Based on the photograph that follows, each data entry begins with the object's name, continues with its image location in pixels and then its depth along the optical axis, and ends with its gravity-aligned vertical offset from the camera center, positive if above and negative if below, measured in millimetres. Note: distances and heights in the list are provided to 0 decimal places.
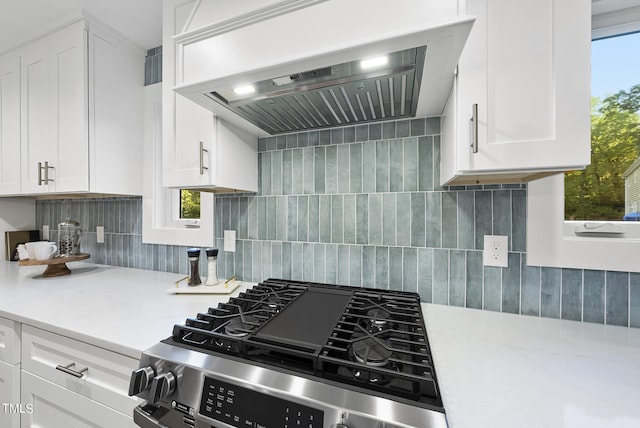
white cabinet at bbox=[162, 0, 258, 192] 1136 +335
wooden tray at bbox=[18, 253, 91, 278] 1530 -301
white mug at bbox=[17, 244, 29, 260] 1645 -257
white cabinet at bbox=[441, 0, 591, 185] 675 +338
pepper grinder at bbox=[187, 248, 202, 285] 1353 -276
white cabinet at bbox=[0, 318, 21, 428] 1028 -647
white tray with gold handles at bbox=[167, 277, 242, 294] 1260 -376
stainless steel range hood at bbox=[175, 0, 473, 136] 656 +435
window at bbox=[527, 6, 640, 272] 922 -66
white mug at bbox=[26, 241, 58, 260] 1570 -227
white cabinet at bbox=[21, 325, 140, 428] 828 -589
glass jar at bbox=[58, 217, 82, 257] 1810 -177
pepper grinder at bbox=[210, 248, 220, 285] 1352 -281
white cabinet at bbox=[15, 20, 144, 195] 1467 +597
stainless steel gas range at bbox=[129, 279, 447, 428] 521 -373
